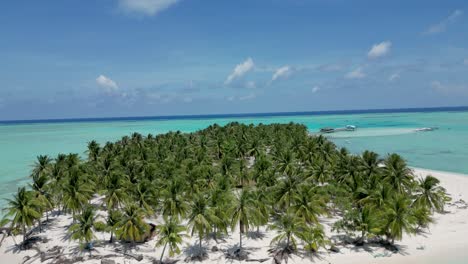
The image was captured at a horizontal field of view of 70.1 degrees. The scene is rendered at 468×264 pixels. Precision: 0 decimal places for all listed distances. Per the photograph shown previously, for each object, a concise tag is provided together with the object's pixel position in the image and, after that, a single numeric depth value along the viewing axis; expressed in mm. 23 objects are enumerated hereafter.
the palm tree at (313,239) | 40781
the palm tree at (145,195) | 50422
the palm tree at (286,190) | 49438
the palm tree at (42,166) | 64125
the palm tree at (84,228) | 42125
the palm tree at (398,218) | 40781
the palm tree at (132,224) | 42688
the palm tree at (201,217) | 40906
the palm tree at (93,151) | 79812
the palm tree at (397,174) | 53969
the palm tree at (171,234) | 39250
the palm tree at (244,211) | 42281
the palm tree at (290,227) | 40375
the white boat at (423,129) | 196388
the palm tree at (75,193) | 50500
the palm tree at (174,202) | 47438
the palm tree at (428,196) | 50000
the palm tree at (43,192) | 51375
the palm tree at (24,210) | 45281
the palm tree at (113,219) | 44328
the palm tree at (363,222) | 41375
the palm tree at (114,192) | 51775
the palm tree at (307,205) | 45906
